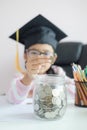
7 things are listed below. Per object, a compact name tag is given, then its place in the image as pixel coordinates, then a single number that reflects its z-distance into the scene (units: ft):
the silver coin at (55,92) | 2.38
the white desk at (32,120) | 2.22
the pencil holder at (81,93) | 2.98
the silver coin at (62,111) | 2.42
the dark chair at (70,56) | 7.32
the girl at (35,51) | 3.26
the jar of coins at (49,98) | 2.35
